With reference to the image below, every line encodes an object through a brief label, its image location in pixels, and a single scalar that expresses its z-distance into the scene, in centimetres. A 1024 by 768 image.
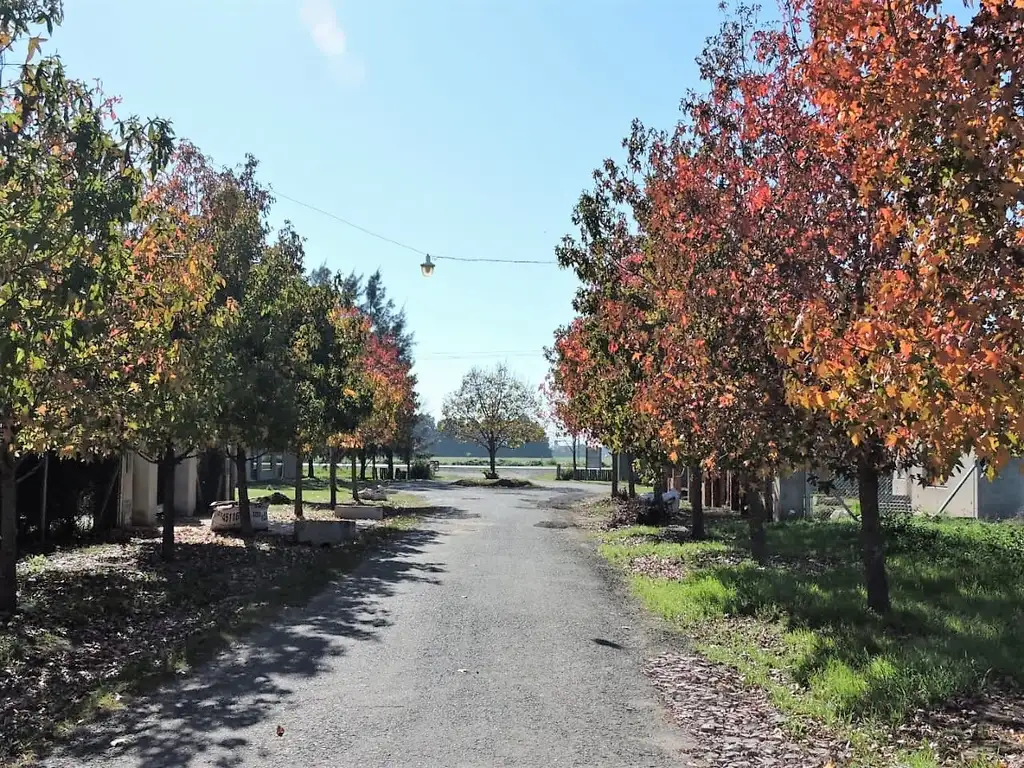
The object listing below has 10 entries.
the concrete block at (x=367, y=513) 2130
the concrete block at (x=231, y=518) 1706
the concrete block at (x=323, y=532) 1617
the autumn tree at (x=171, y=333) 803
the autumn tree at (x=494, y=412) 5628
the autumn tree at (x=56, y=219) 522
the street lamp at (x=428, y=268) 2159
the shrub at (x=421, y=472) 5272
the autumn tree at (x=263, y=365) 1399
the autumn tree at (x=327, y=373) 1695
